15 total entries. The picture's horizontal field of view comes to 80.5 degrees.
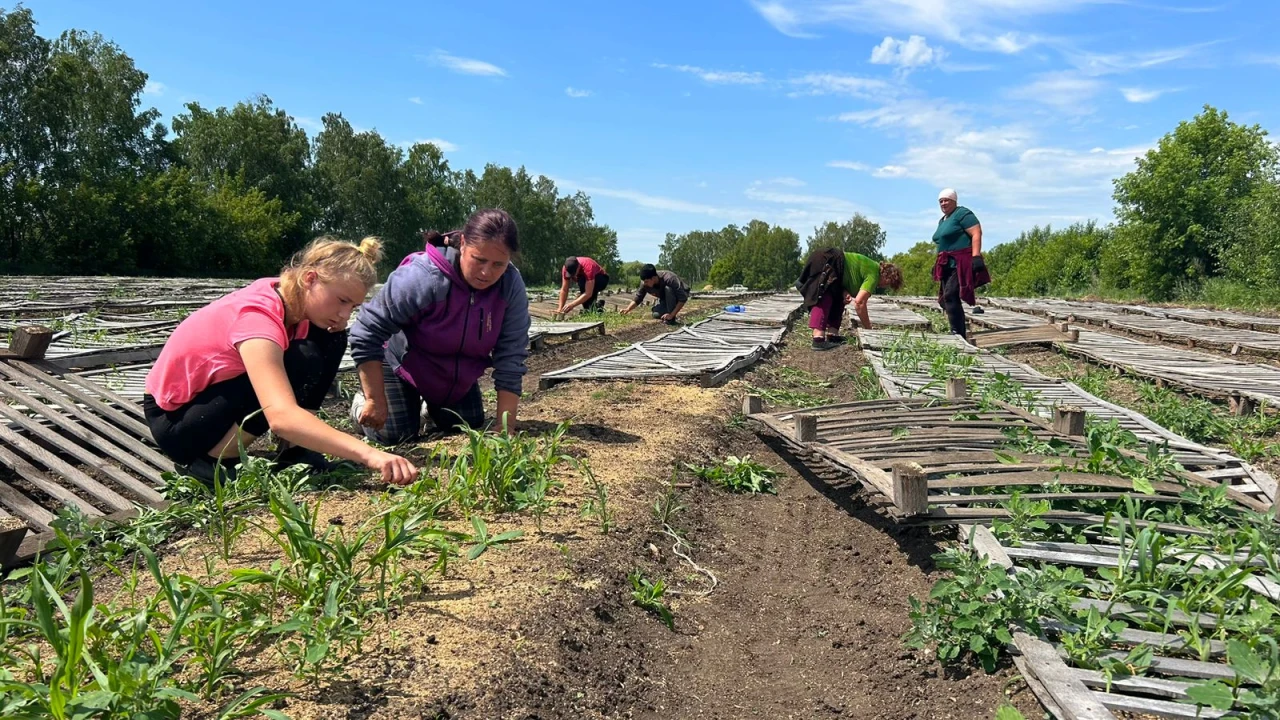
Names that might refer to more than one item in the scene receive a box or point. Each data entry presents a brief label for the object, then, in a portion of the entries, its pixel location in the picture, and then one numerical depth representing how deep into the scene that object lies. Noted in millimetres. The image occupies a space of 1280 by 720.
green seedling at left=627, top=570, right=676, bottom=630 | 2727
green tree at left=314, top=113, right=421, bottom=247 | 52062
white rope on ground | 3014
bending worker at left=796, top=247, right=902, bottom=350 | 9328
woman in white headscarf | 8383
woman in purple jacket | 3824
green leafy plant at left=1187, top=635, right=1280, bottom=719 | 1564
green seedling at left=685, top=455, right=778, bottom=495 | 4273
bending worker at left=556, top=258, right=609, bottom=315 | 13015
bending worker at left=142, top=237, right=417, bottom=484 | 2941
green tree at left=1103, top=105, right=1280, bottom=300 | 28781
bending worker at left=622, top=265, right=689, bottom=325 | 13961
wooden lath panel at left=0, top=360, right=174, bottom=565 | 3041
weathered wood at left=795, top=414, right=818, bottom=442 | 4195
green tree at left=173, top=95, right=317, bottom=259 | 46812
